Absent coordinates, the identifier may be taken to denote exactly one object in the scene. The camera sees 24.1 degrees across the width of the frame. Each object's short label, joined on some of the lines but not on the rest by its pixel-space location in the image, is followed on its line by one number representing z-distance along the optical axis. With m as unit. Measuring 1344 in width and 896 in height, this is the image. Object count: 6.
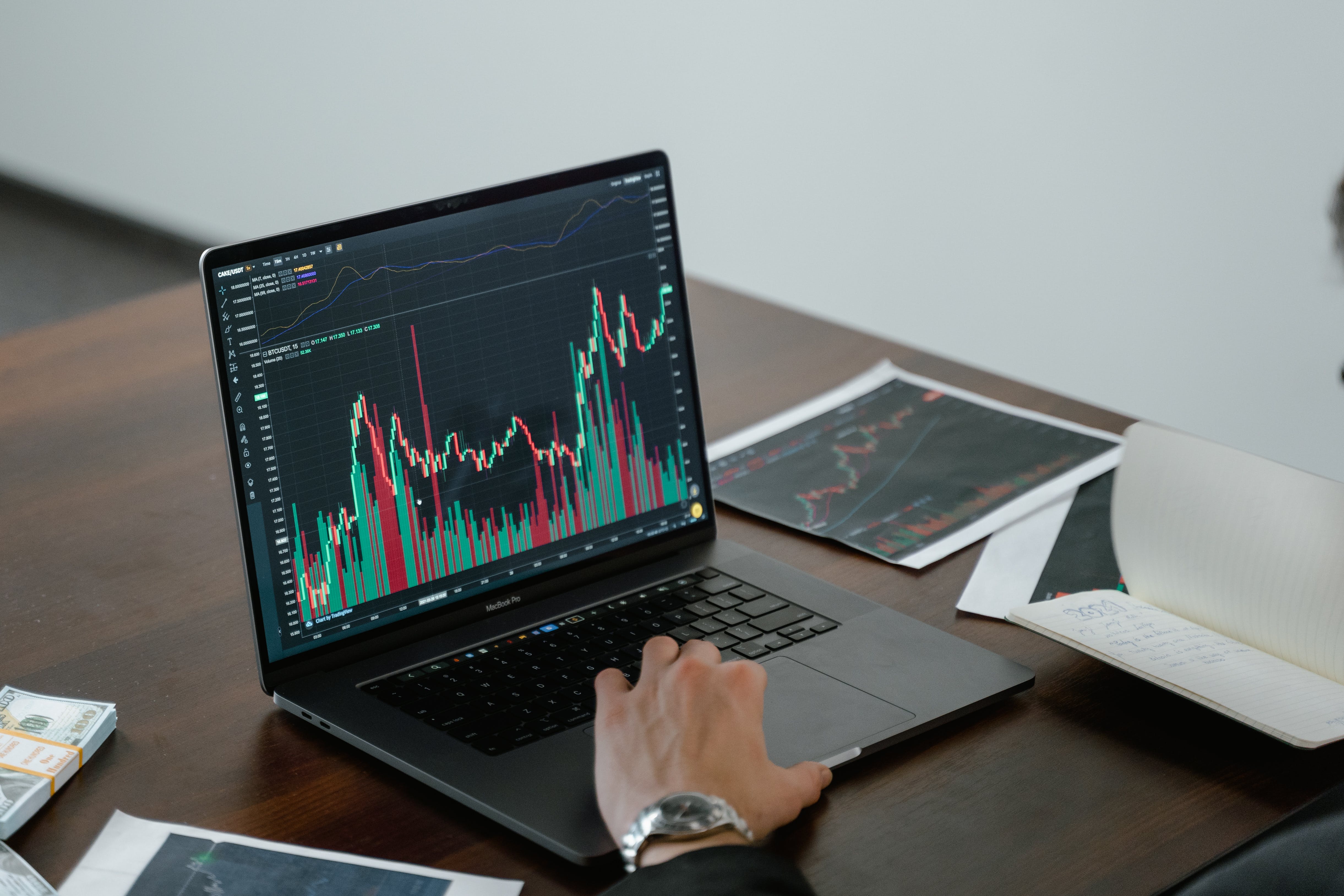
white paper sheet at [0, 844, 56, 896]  1.89
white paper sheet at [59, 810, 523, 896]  1.90
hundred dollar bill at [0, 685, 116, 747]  2.01
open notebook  2.02
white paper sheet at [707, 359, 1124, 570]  2.26
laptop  2.03
